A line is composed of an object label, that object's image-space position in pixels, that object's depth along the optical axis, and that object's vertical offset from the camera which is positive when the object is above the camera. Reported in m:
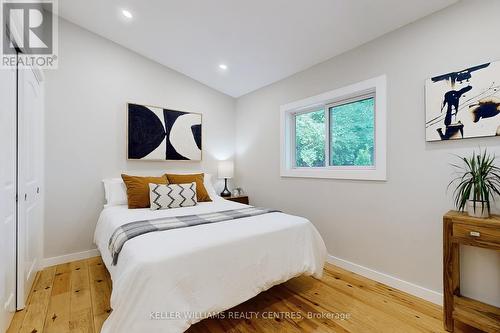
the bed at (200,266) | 1.30 -0.66
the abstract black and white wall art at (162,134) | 3.26 +0.47
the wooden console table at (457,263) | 1.49 -0.67
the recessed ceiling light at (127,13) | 2.57 +1.66
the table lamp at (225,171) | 3.94 -0.08
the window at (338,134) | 2.37 +0.40
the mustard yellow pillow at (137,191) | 2.74 -0.29
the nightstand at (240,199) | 3.78 -0.52
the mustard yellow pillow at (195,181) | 3.18 -0.20
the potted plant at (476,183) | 1.59 -0.12
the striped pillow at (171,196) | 2.68 -0.34
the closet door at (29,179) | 1.87 -0.11
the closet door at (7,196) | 1.50 -0.20
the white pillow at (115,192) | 2.87 -0.32
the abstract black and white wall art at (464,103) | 1.67 +0.47
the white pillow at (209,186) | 3.44 -0.29
